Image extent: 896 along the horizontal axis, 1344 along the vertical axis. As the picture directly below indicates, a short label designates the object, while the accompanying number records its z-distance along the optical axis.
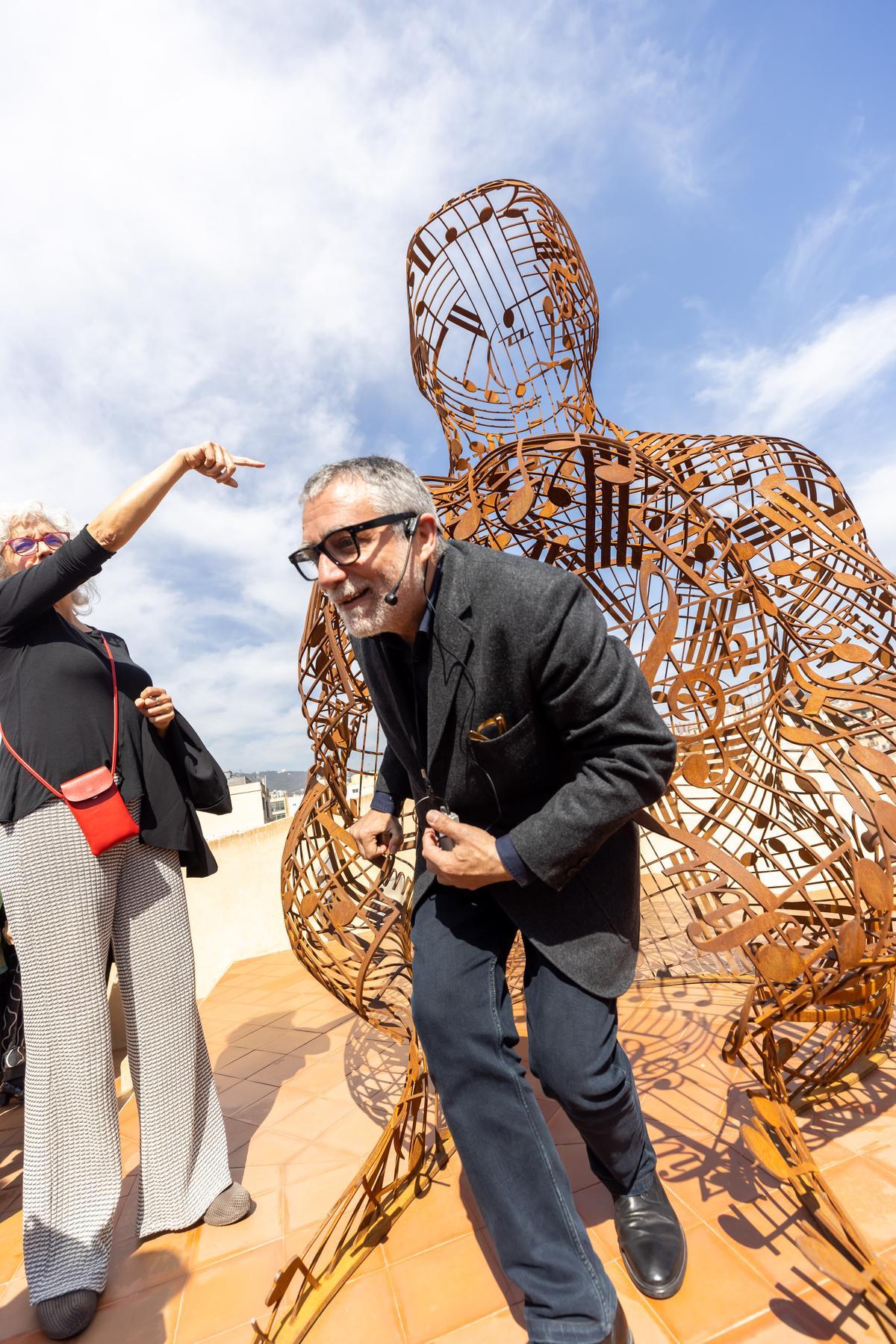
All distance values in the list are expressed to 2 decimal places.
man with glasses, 1.26
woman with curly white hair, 1.66
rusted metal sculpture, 1.50
